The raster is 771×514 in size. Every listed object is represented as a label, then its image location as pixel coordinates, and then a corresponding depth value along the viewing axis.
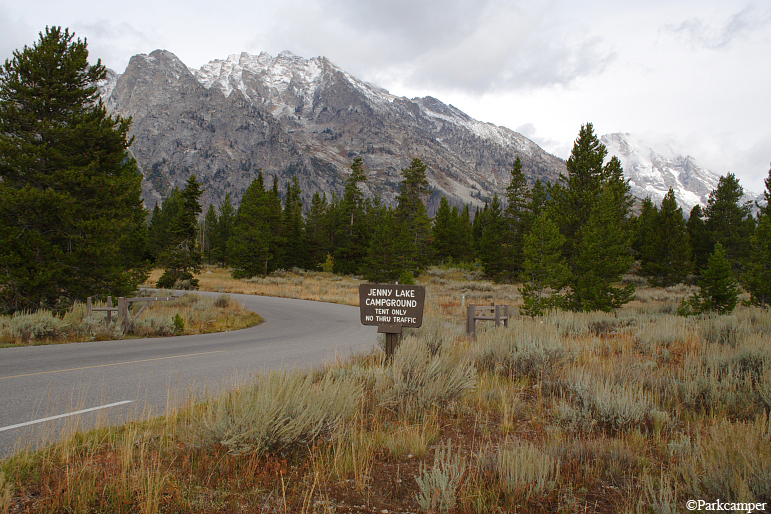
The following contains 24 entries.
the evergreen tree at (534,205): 42.31
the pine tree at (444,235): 64.12
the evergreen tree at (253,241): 47.22
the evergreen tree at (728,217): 42.25
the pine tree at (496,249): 46.78
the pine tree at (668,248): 38.97
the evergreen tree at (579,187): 27.20
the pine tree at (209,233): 74.72
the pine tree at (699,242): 44.40
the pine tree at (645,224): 44.64
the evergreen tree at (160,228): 63.19
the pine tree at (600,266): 20.02
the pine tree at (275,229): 50.72
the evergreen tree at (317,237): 58.06
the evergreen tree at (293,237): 56.34
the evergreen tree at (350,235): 54.78
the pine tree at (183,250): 33.66
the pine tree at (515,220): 45.12
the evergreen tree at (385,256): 42.78
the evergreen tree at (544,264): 19.66
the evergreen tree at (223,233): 69.06
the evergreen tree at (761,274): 18.94
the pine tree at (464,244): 61.53
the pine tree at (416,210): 49.94
